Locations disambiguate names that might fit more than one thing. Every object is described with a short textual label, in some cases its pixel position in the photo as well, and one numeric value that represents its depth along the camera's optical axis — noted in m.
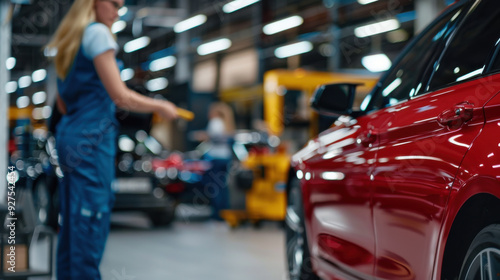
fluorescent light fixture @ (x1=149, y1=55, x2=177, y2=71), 32.33
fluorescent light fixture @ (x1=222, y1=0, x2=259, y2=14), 21.60
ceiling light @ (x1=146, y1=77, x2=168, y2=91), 35.00
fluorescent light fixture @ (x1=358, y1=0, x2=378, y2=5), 17.92
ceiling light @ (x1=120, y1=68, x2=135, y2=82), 38.20
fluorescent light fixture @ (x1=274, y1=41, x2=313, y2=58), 22.52
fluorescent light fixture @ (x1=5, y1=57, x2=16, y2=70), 7.25
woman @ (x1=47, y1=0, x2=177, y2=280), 3.79
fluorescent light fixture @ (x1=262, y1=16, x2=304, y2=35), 21.94
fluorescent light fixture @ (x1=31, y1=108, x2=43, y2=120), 37.74
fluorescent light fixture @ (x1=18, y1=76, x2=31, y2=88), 18.41
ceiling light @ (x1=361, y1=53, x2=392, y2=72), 18.44
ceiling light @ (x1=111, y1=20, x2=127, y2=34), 25.54
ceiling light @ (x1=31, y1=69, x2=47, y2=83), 20.28
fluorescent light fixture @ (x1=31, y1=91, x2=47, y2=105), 32.04
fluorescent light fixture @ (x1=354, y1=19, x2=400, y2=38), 18.33
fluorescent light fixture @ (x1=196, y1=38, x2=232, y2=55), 27.45
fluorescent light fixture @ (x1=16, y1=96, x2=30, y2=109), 26.72
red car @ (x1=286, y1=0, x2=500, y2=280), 2.41
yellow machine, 10.91
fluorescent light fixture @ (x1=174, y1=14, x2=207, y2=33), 26.30
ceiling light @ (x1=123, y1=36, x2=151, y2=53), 31.81
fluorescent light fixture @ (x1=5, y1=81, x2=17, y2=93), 7.22
